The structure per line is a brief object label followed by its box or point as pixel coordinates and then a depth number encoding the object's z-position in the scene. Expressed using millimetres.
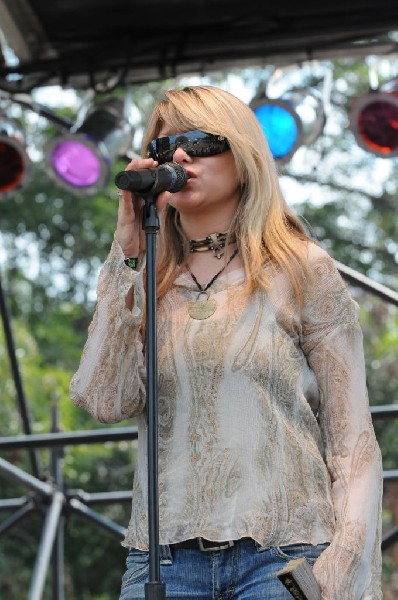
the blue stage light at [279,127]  9305
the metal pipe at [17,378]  10109
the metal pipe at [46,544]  9555
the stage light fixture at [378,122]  9359
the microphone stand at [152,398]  4109
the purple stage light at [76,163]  9602
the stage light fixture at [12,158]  9750
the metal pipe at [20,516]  10484
